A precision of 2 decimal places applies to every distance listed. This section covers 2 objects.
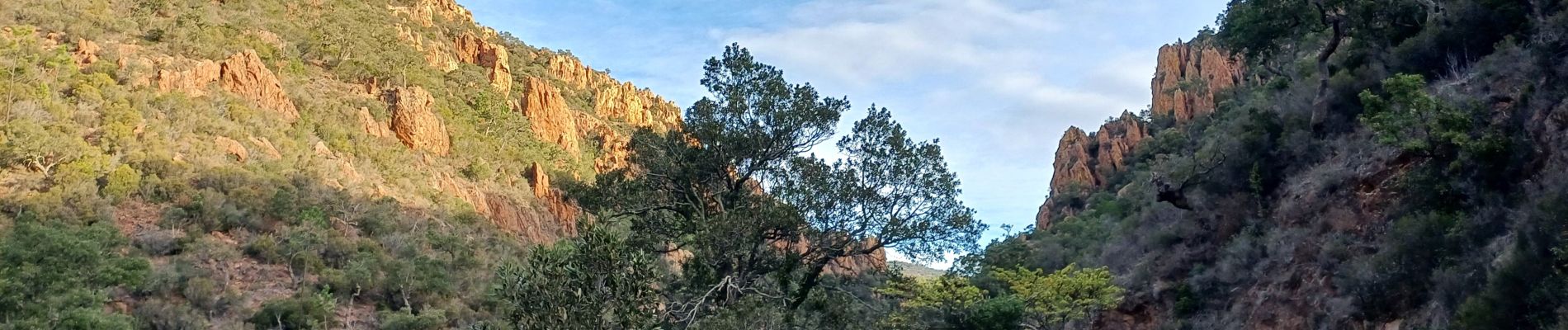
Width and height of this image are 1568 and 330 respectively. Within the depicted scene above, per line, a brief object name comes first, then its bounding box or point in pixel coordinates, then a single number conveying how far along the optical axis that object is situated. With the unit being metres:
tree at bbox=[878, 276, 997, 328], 23.52
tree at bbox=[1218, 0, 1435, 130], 21.12
